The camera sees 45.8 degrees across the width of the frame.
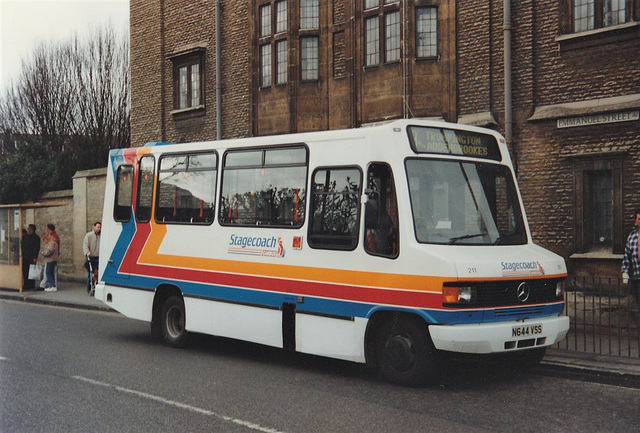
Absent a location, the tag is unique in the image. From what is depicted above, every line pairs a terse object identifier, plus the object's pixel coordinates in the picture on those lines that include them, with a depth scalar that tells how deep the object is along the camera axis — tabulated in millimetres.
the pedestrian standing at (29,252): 22453
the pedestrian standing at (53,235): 22156
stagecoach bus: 8227
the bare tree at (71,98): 42812
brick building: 14367
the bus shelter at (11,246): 22250
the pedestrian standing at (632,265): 11094
